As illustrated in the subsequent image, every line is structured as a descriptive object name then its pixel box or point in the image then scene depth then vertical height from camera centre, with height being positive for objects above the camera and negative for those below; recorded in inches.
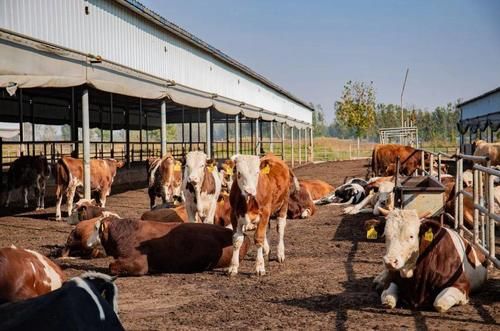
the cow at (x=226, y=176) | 371.5 -20.9
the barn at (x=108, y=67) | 470.3 +103.7
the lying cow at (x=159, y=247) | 308.6 -51.3
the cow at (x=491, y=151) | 881.3 -10.2
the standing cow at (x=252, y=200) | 306.5 -27.3
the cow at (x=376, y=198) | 491.8 -44.8
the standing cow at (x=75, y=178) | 549.0 -25.1
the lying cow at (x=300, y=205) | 542.3 -53.1
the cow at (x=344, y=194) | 627.2 -50.9
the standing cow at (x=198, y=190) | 394.6 -27.2
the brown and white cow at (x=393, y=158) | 740.0 -15.8
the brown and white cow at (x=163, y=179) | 551.5 -26.9
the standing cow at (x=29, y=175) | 621.6 -23.6
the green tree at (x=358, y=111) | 2294.5 +138.4
